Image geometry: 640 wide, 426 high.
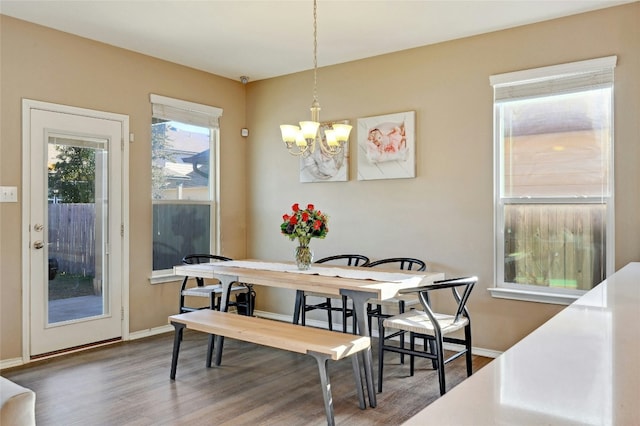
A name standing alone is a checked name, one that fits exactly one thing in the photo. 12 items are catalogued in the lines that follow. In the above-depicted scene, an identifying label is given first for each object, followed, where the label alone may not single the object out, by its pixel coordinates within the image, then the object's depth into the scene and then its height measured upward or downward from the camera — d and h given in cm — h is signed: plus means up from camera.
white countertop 70 -30
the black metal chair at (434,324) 297 -72
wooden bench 260 -74
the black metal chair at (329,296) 411 -74
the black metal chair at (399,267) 393 -51
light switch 371 +16
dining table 298 -45
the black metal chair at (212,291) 425 -71
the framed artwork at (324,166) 488 +51
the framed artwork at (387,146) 442 +64
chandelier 330 +57
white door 388 -10
